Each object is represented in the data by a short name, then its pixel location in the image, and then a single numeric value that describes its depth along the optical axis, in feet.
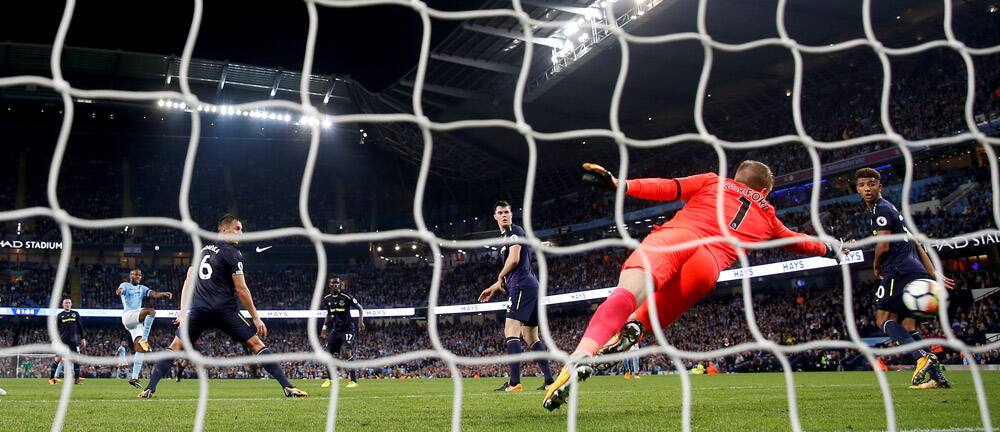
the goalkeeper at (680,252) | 12.50
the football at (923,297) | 17.87
